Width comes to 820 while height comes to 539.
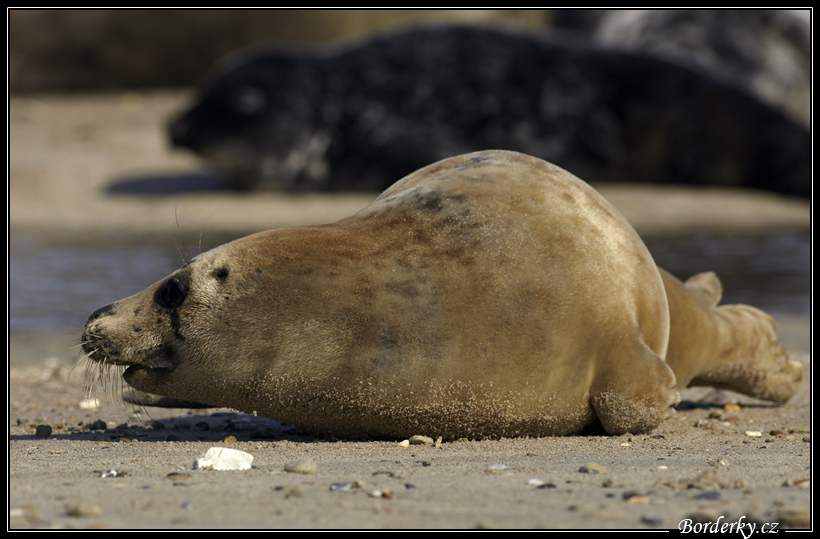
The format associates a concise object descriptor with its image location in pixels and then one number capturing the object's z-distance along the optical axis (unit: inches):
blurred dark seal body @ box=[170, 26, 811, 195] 977.5
